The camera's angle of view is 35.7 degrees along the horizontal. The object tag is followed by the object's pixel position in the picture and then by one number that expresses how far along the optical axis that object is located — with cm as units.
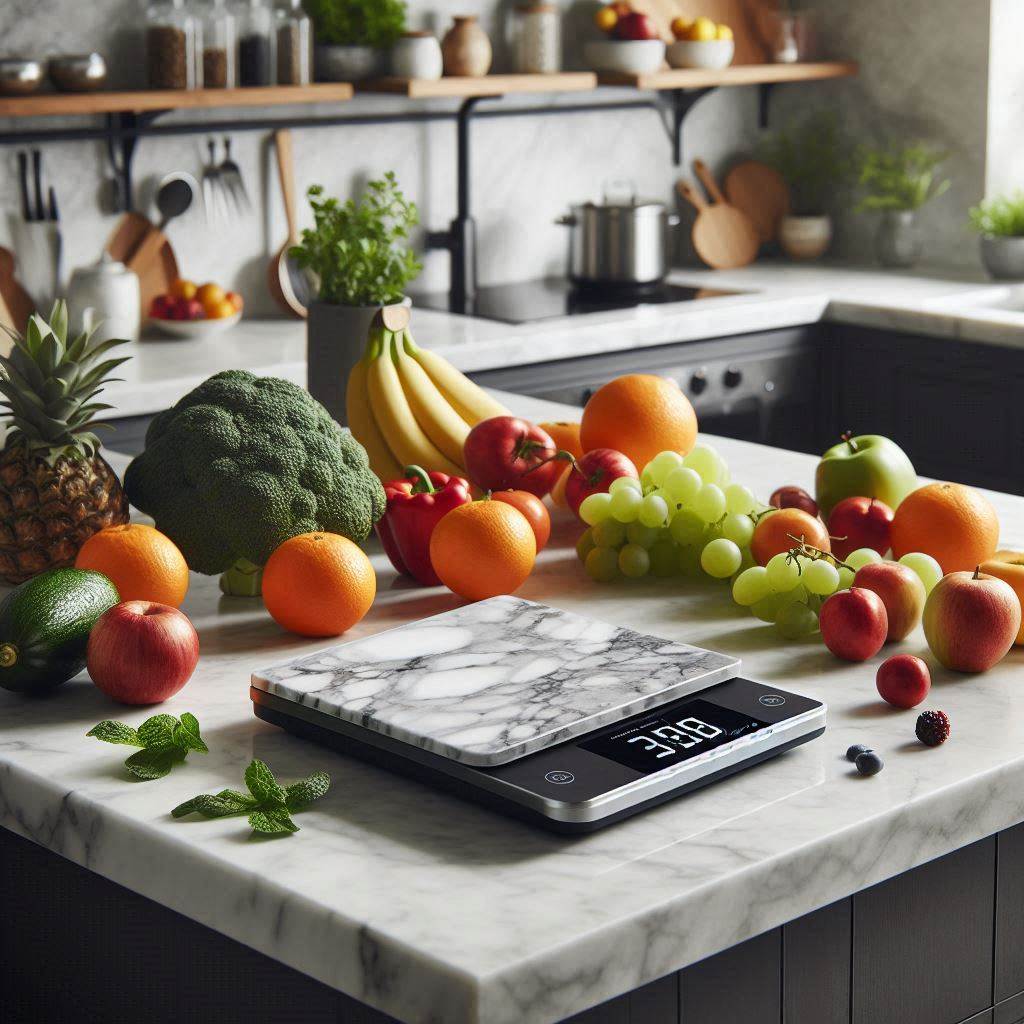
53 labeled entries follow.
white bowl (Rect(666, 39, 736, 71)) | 416
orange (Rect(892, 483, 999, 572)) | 154
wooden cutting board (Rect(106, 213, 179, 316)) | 364
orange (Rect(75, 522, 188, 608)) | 144
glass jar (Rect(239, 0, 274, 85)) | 351
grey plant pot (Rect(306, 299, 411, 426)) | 199
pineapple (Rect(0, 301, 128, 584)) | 153
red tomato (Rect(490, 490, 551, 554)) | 164
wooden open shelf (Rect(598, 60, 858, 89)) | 401
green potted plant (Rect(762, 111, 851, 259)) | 454
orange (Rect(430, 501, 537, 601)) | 151
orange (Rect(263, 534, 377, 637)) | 142
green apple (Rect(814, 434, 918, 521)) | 168
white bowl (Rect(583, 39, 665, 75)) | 402
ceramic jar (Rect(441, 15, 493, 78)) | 380
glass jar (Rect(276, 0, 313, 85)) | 356
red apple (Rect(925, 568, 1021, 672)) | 132
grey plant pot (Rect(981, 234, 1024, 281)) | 407
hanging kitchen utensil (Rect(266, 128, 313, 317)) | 379
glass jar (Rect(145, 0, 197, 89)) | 340
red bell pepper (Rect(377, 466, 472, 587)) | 161
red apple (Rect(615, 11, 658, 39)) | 401
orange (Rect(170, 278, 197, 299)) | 355
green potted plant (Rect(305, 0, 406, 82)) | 367
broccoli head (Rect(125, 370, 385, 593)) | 152
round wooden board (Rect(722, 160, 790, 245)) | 461
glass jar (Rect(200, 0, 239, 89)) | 345
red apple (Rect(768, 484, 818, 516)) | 169
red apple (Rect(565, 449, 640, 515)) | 173
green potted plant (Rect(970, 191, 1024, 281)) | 408
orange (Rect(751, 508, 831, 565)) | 153
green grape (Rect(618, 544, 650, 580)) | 161
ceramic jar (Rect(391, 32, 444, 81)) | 365
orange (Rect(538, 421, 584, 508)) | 186
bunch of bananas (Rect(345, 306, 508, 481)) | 186
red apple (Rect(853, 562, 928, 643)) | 140
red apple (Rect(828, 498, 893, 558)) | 160
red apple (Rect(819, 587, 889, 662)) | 136
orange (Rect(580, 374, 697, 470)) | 183
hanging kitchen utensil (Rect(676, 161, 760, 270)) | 444
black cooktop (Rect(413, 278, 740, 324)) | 377
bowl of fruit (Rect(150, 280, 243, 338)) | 351
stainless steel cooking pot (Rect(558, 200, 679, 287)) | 395
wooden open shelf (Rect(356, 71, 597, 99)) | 361
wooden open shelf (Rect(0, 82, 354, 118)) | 312
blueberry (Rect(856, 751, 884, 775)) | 113
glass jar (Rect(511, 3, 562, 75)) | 400
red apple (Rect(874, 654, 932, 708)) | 126
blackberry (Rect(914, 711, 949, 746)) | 119
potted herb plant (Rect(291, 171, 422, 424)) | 197
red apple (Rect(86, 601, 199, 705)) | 126
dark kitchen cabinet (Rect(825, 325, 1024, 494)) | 358
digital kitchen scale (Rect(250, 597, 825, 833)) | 107
